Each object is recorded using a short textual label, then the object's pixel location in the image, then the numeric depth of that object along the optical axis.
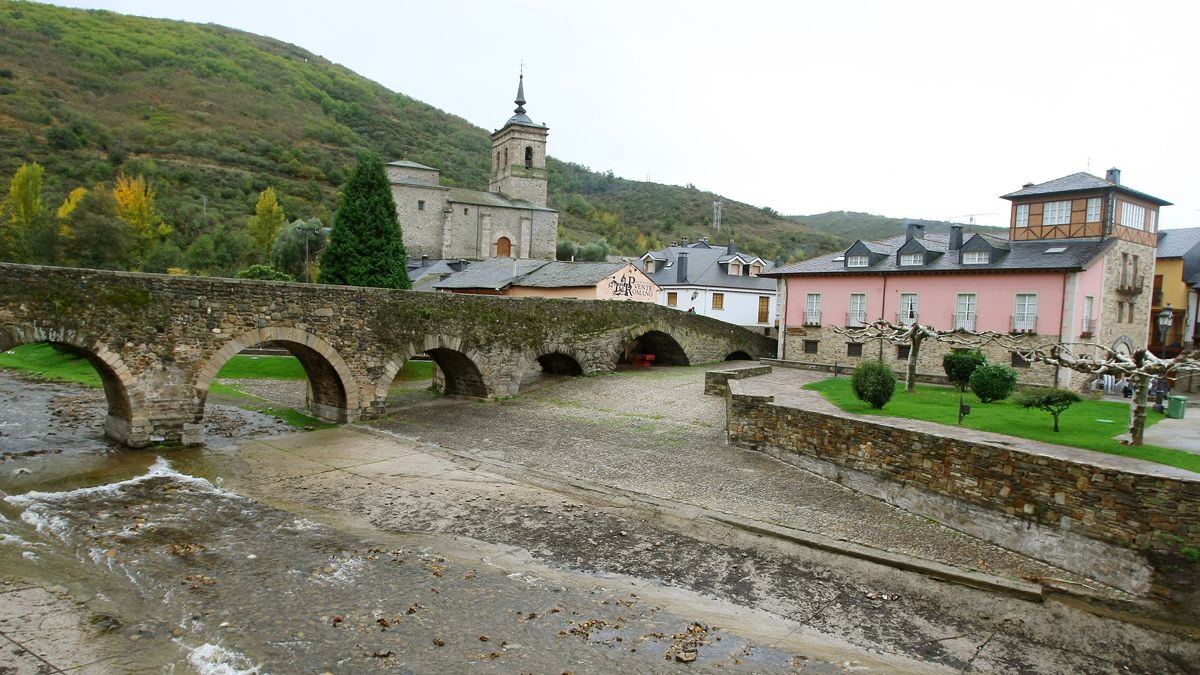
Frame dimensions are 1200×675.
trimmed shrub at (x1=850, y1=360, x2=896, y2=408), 16.56
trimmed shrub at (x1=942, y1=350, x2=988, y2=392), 20.62
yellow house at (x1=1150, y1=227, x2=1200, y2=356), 32.03
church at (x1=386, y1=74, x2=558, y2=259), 62.44
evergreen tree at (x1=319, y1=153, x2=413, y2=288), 28.48
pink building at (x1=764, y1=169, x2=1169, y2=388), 24.91
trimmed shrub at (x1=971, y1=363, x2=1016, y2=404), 17.83
